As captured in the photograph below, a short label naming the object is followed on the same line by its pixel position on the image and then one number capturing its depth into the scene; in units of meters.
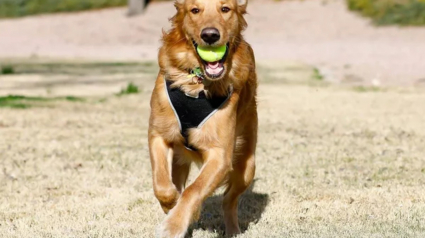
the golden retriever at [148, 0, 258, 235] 9.75
